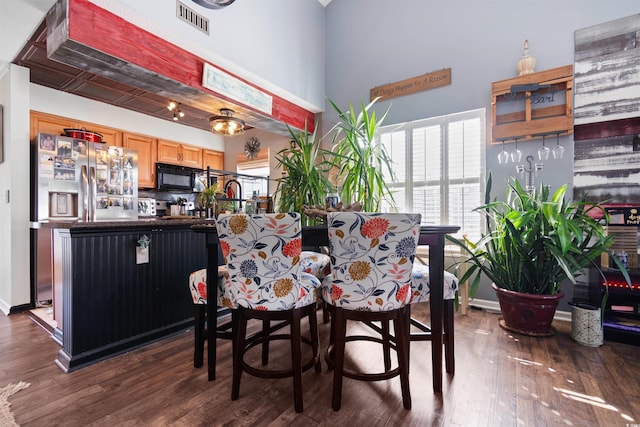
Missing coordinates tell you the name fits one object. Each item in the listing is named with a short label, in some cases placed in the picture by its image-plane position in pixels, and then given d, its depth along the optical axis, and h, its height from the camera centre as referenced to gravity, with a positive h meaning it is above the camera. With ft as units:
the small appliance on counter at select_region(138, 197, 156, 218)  15.12 +0.16
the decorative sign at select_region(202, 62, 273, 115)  9.12 +4.17
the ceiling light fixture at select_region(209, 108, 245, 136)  10.14 +3.05
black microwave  15.81 +1.88
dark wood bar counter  6.02 -1.74
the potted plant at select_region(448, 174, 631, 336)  7.02 -1.10
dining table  4.99 -0.89
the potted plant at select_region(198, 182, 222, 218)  9.19 +0.39
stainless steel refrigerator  10.09 +0.93
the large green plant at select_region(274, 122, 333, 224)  7.32 +0.71
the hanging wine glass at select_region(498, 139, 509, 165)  9.58 +1.77
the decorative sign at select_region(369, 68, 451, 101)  10.71 +4.90
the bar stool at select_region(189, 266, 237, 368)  5.61 -1.77
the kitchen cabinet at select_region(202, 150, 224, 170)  18.28 +3.31
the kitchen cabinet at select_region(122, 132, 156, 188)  14.76 +2.92
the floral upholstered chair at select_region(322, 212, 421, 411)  4.33 -0.98
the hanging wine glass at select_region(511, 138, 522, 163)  9.45 +1.78
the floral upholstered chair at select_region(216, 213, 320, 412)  4.41 -1.02
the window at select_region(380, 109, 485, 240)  10.27 +1.65
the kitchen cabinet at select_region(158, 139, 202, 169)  16.11 +3.28
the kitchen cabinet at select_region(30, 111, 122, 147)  11.55 +3.64
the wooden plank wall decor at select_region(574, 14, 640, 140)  8.03 +3.83
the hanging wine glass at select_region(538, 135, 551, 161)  9.00 +1.81
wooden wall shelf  8.68 +3.30
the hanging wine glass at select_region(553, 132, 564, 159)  8.82 +1.84
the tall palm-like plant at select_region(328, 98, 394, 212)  7.89 +1.26
